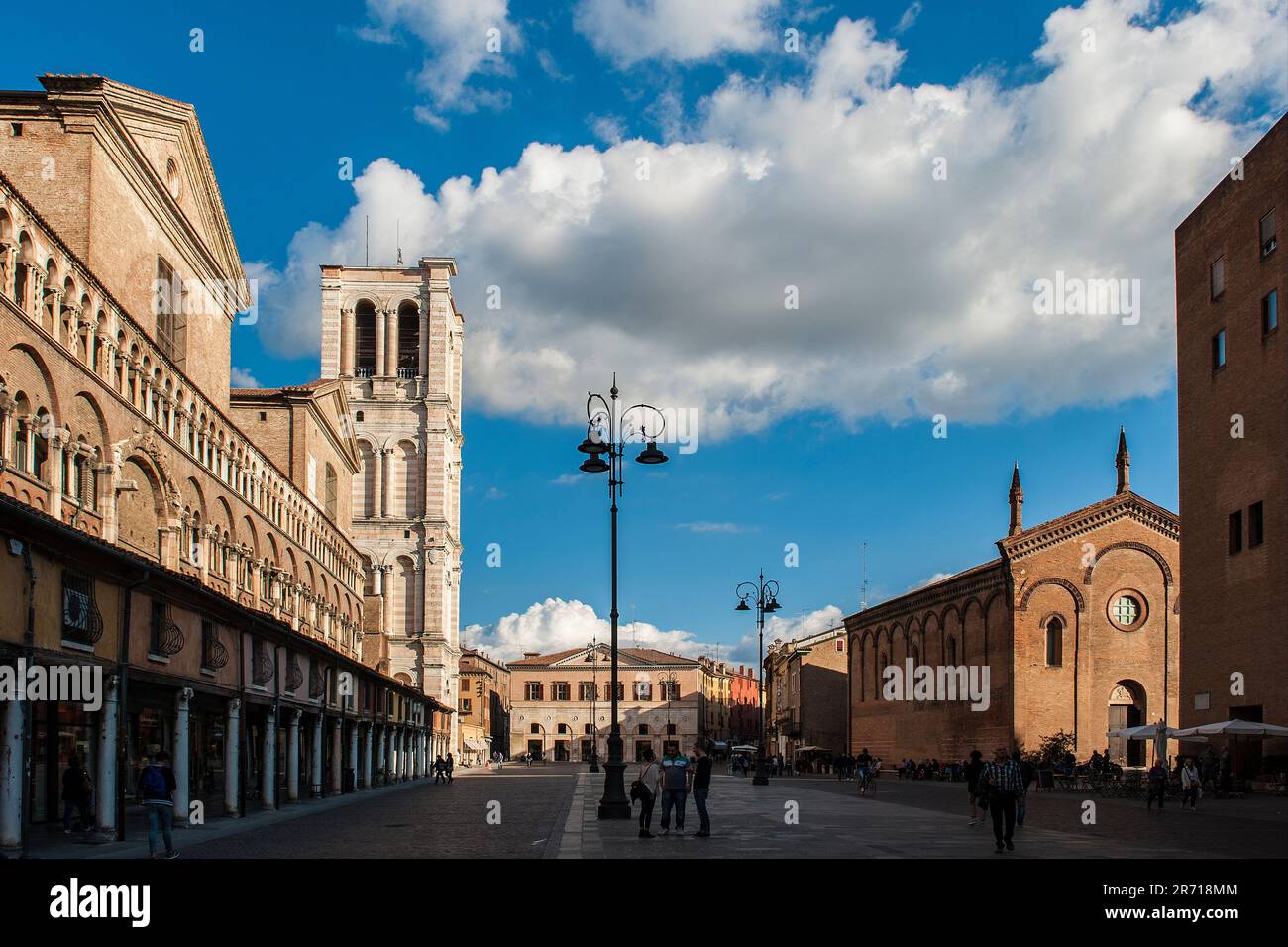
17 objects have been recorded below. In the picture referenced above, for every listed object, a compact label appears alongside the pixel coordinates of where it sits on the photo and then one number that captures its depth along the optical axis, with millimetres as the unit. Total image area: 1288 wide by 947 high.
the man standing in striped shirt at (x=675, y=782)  21984
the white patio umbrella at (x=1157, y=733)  38719
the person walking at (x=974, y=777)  26203
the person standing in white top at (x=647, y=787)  22391
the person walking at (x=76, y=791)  22609
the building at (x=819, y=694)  99188
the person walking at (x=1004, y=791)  19797
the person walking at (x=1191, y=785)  34000
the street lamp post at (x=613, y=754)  27316
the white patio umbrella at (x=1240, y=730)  34938
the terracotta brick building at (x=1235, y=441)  37719
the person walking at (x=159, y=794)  17438
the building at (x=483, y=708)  113938
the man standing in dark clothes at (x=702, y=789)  22453
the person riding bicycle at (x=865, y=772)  42344
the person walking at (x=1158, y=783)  33281
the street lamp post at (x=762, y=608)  52000
